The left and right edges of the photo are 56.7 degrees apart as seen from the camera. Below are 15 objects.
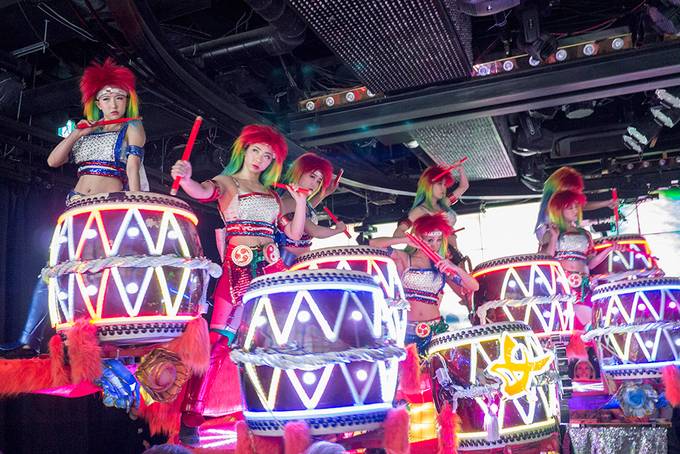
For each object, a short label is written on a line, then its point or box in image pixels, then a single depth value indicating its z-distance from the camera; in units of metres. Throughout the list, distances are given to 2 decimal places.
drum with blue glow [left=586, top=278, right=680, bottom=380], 3.45
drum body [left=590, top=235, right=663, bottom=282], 5.37
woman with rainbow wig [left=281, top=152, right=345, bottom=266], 3.84
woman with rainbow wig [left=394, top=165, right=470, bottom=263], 4.89
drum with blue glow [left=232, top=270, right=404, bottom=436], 1.98
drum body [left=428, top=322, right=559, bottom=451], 2.48
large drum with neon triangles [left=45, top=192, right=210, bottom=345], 2.31
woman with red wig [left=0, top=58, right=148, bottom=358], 2.88
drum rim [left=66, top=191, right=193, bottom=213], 2.39
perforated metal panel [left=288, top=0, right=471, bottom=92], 3.67
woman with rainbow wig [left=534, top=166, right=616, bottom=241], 5.41
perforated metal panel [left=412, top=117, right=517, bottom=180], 5.58
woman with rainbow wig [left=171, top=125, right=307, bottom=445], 2.86
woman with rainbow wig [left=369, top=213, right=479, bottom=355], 4.27
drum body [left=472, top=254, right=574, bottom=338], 4.01
